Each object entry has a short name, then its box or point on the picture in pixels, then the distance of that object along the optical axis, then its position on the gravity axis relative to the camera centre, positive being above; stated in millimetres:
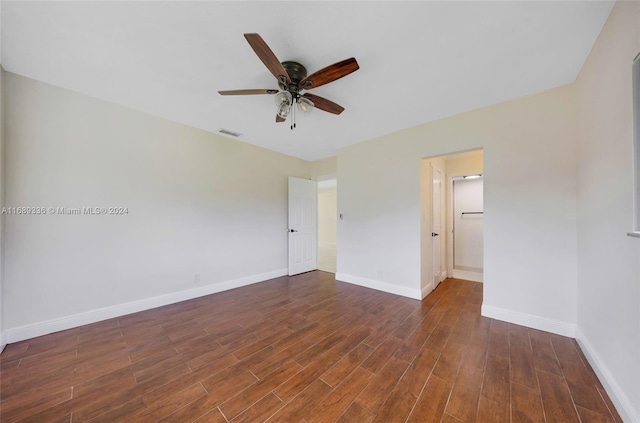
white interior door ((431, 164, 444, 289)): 3625 -255
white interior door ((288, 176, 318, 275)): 4605 -315
